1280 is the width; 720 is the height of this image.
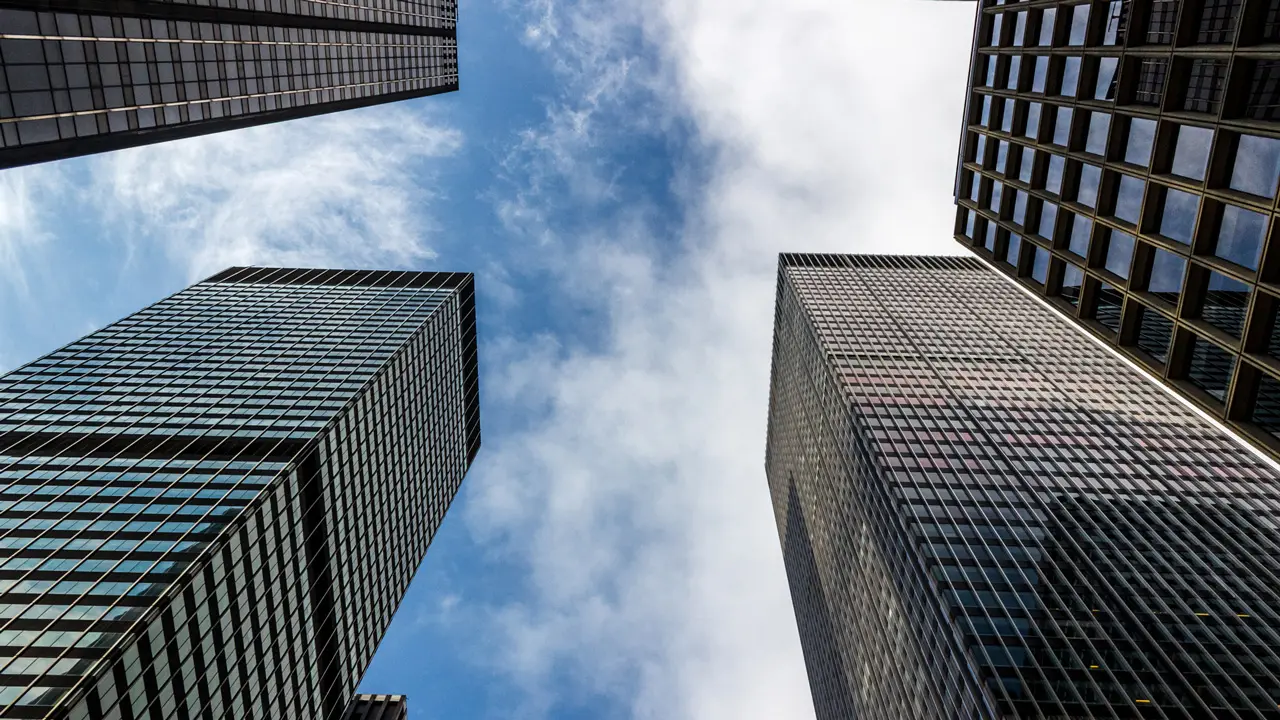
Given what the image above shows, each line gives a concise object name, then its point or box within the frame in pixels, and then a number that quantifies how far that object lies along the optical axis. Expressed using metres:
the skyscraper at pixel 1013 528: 52.28
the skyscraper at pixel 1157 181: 23.97
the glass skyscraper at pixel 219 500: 45.19
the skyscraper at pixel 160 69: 34.47
